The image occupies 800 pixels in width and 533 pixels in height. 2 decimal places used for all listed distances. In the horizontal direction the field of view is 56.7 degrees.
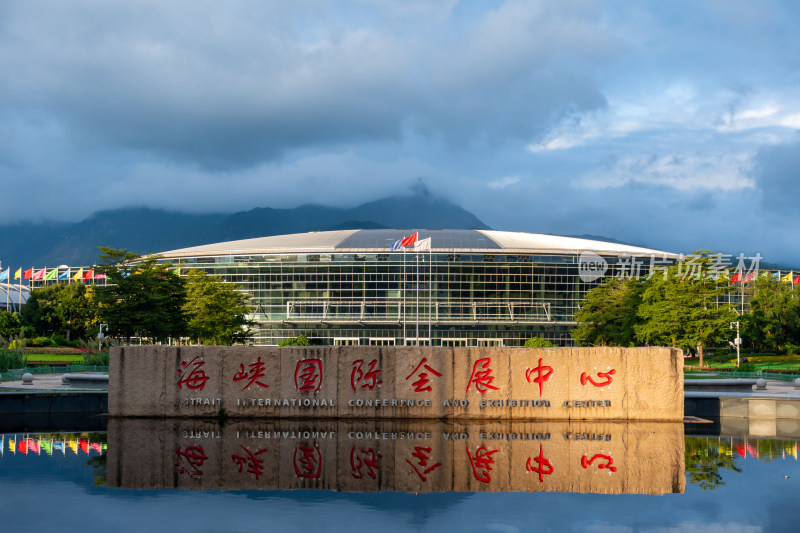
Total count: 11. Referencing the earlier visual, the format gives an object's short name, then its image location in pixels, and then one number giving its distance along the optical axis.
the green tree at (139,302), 51.12
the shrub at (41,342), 76.94
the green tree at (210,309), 60.53
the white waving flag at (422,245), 65.22
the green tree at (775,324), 78.38
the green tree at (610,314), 66.81
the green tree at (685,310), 59.88
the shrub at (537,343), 55.09
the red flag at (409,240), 60.53
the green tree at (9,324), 84.06
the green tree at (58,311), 95.31
